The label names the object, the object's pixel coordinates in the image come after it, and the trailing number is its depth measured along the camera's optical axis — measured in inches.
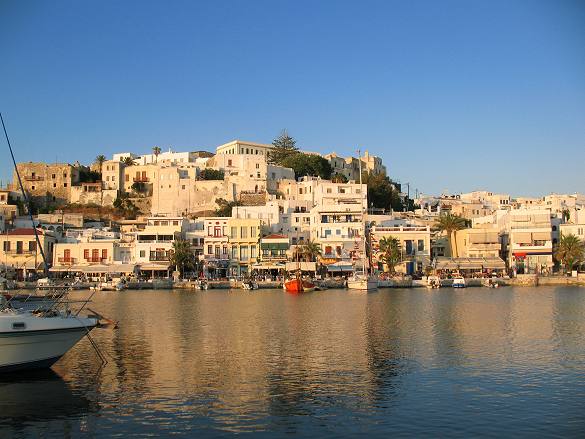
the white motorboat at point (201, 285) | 3042.6
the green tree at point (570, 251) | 3134.8
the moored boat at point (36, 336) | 856.3
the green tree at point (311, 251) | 3203.7
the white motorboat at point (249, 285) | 2972.4
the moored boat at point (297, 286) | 2763.3
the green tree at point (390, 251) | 3196.4
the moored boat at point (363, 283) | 2748.5
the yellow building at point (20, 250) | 3334.2
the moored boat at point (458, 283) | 2977.4
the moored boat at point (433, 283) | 2971.2
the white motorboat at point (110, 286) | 3038.9
